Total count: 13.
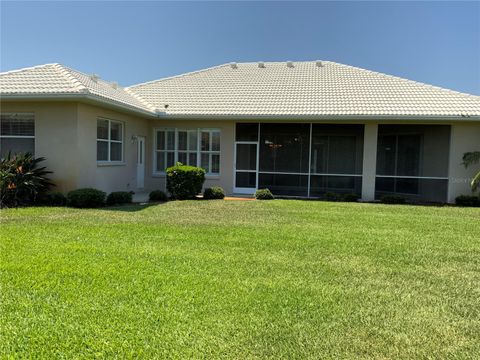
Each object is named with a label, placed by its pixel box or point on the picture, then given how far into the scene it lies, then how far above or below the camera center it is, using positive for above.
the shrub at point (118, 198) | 13.65 -1.35
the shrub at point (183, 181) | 15.66 -0.78
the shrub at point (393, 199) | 16.09 -1.31
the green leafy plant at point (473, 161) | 15.23 +0.35
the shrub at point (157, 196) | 15.21 -1.36
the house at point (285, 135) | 15.45 +1.26
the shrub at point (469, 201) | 15.65 -1.24
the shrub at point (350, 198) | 16.70 -1.34
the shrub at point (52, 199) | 12.85 -1.36
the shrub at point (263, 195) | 16.69 -1.32
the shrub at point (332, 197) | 16.83 -1.33
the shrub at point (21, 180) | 12.17 -0.73
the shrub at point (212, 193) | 16.17 -1.27
